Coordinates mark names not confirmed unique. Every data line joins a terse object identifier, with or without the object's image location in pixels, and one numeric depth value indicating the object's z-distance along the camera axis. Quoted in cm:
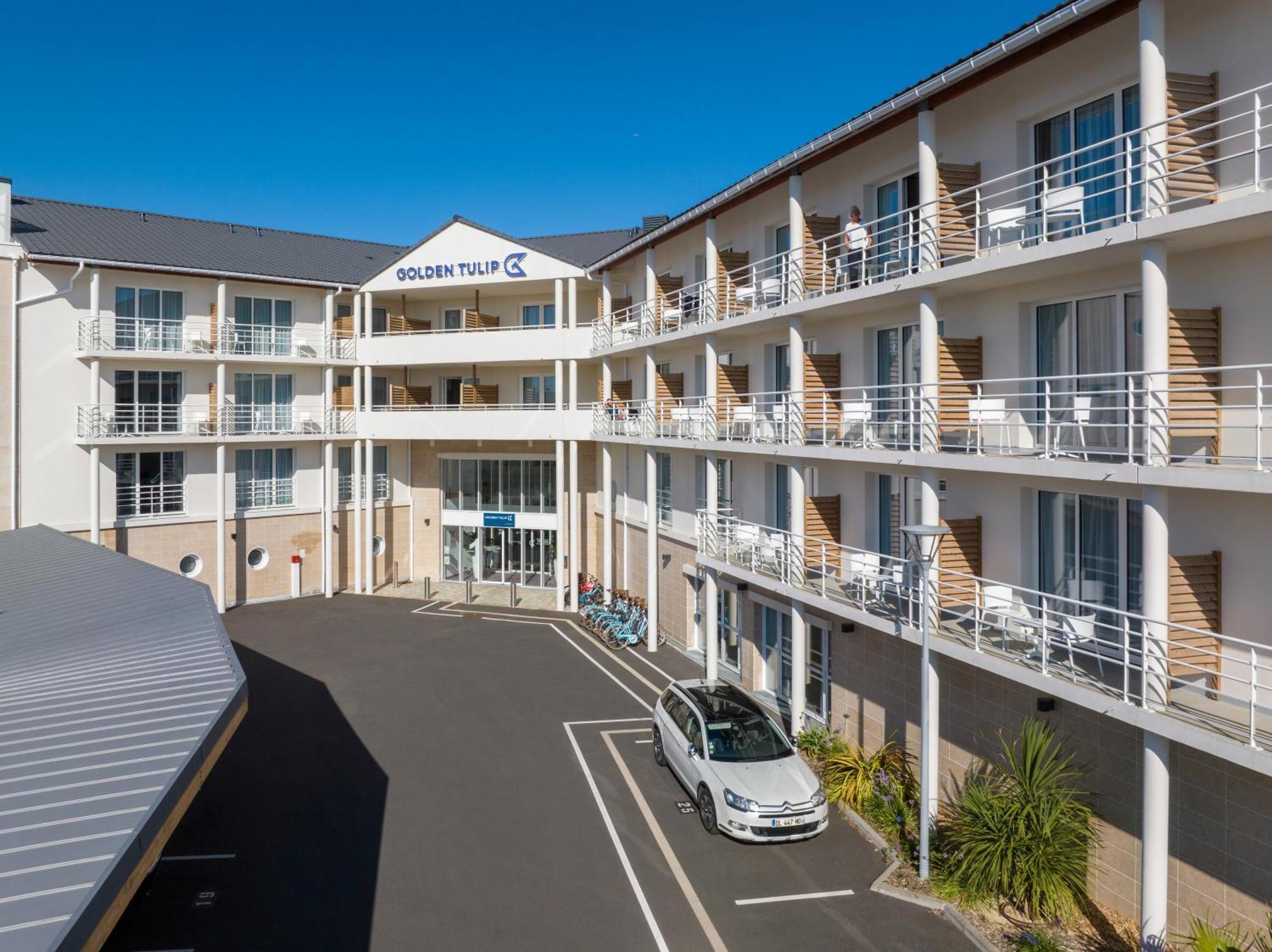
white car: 1229
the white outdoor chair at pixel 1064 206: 1059
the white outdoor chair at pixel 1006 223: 1120
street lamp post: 1116
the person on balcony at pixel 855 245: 1400
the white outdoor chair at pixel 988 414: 1213
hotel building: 924
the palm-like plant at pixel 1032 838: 1016
